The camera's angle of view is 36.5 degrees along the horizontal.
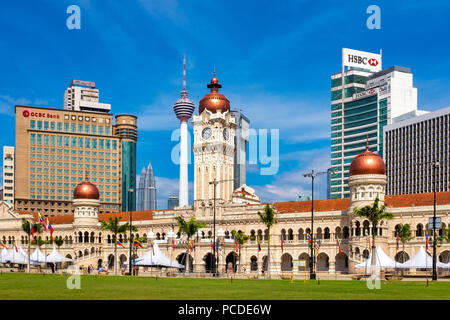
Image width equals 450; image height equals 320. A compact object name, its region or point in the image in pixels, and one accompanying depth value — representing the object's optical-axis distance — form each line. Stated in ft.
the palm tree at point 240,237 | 341.82
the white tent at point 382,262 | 243.81
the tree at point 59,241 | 399.38
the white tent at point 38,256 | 352.46
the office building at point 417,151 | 579.07
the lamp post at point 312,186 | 232.69
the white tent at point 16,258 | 356.79
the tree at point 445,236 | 273.75
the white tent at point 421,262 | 246.68
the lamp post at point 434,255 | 210.40
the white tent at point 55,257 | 353.82
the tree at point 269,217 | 309.01
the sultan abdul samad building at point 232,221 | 304.50
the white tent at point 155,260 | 290.76
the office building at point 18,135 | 654.53
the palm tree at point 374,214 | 247.70
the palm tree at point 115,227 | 345.10
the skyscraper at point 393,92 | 642.63
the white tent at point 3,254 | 358.39
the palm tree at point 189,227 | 329.68
